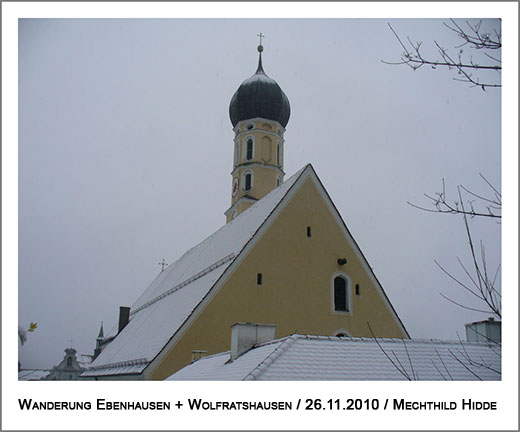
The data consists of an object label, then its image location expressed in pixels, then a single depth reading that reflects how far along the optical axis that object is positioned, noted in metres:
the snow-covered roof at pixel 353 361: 8.48
